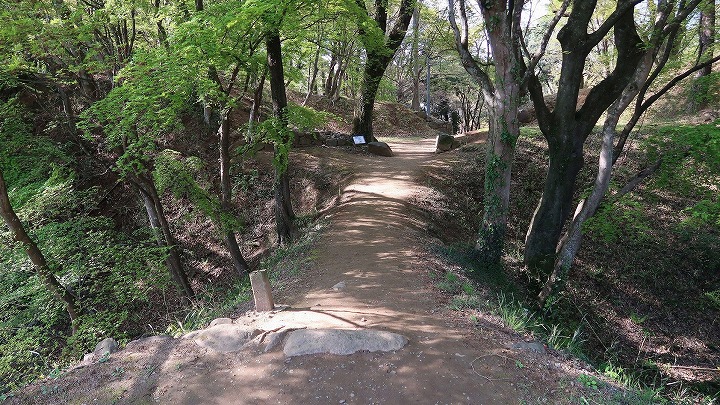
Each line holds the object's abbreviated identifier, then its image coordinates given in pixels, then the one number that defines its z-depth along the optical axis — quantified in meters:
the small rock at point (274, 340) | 4.47
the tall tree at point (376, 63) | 13.48
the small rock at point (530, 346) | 4.49
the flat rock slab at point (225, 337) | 4.57
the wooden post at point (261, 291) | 5.37
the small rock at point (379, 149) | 15.49
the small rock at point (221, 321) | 5.17
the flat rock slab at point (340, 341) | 4.30
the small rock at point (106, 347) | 4.80
